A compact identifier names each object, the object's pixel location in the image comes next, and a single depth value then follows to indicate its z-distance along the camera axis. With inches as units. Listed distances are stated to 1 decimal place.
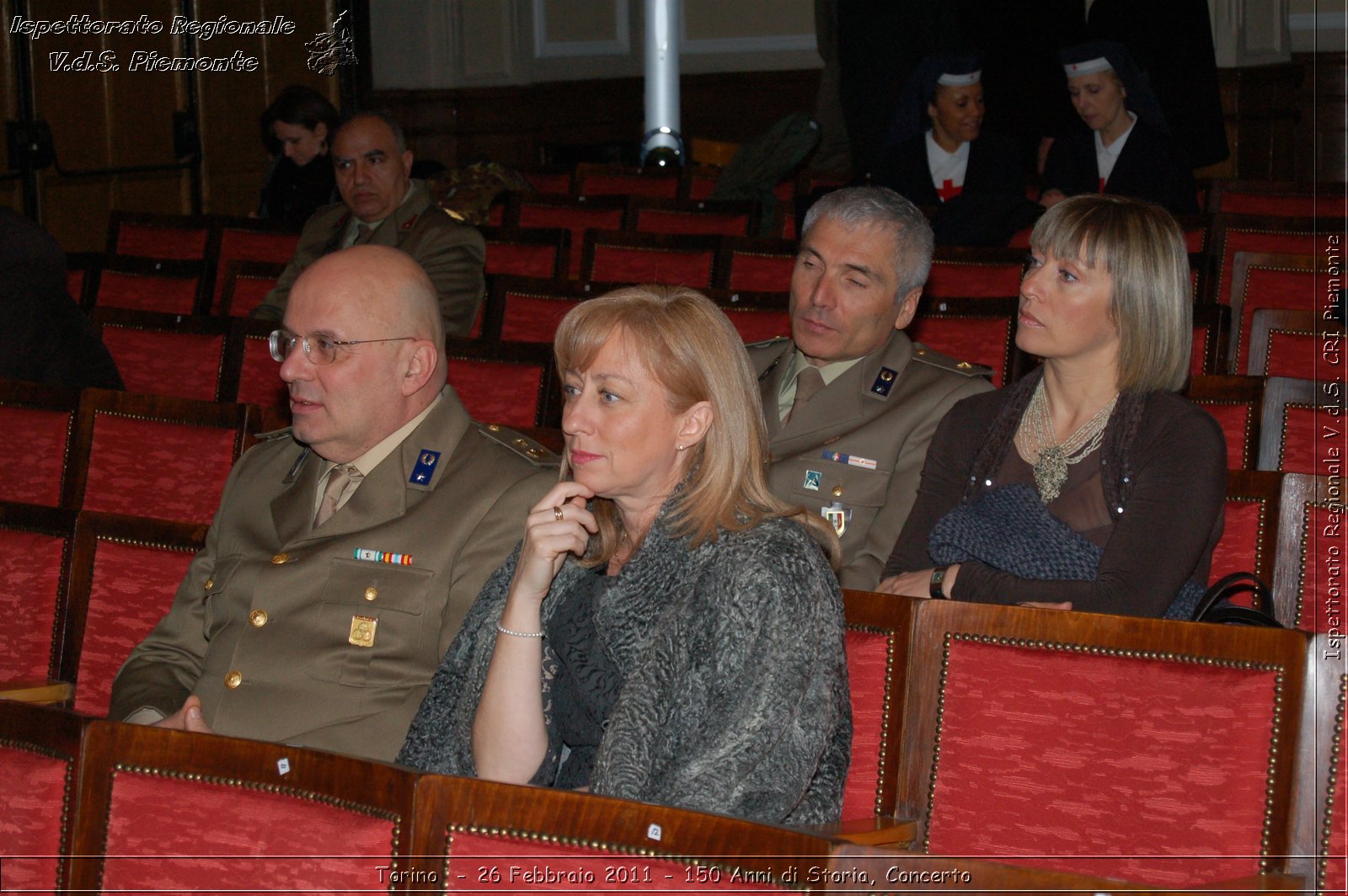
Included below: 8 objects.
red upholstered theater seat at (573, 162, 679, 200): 281.1
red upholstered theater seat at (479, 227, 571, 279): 199.0
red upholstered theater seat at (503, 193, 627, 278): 234.7
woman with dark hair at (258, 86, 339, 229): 259.1
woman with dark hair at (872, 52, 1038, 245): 235.8
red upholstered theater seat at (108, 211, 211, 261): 230.7
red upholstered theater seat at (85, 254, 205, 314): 192.9
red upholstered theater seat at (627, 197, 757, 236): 224.4
